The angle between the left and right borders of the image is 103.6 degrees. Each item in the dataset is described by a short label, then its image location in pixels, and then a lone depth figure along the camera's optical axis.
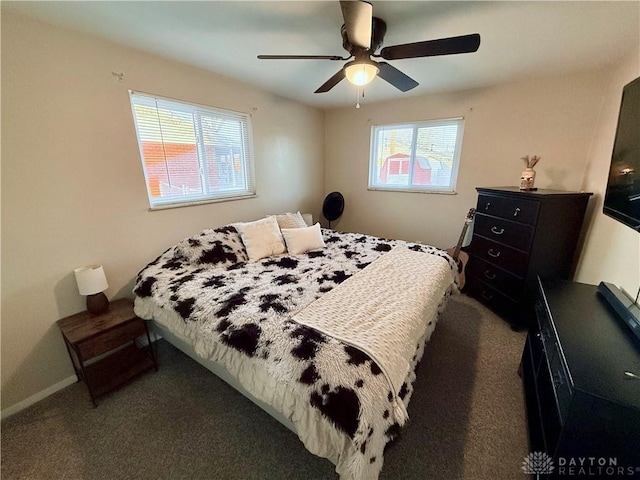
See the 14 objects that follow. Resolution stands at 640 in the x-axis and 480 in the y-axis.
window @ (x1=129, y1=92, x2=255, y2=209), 2.12
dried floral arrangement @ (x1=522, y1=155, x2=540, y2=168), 2.41
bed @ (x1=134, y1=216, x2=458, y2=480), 0.99
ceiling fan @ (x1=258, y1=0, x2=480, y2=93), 1.23
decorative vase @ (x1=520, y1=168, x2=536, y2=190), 2.37
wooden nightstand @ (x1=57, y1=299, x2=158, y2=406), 1.61
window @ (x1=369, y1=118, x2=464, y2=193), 3.13
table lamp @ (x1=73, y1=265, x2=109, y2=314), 1.69
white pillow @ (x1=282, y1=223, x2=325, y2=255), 2.53
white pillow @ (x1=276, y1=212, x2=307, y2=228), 2.77
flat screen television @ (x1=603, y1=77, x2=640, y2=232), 1.32
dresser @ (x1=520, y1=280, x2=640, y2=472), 0.86
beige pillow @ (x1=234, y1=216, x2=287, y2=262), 2.38
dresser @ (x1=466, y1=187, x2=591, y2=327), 2.10
